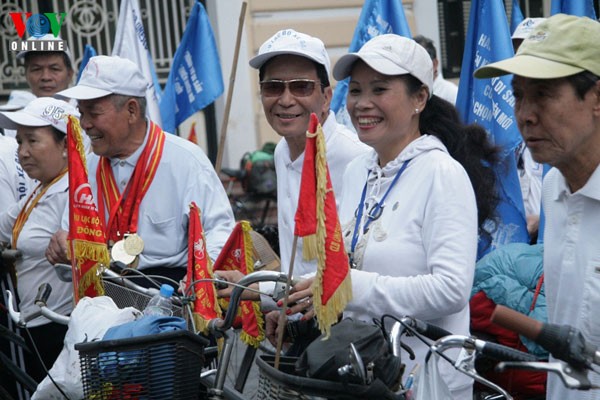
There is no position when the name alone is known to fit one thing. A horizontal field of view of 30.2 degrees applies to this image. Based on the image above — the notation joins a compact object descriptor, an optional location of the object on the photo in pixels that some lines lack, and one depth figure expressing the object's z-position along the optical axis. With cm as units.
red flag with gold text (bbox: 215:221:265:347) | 441
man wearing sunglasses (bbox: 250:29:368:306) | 475
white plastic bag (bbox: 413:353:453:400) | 311
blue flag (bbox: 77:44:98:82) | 883
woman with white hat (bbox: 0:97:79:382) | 586
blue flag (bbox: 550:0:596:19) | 669
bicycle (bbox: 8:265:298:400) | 345
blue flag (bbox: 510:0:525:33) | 808
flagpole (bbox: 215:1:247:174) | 514
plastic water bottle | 394
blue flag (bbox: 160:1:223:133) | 817
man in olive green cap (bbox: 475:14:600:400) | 315
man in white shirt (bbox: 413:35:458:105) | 838
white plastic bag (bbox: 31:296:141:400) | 383
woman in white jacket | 361
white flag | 852
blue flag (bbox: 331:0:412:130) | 755
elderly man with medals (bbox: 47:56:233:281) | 521
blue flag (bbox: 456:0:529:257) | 614
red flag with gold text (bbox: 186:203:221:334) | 416
